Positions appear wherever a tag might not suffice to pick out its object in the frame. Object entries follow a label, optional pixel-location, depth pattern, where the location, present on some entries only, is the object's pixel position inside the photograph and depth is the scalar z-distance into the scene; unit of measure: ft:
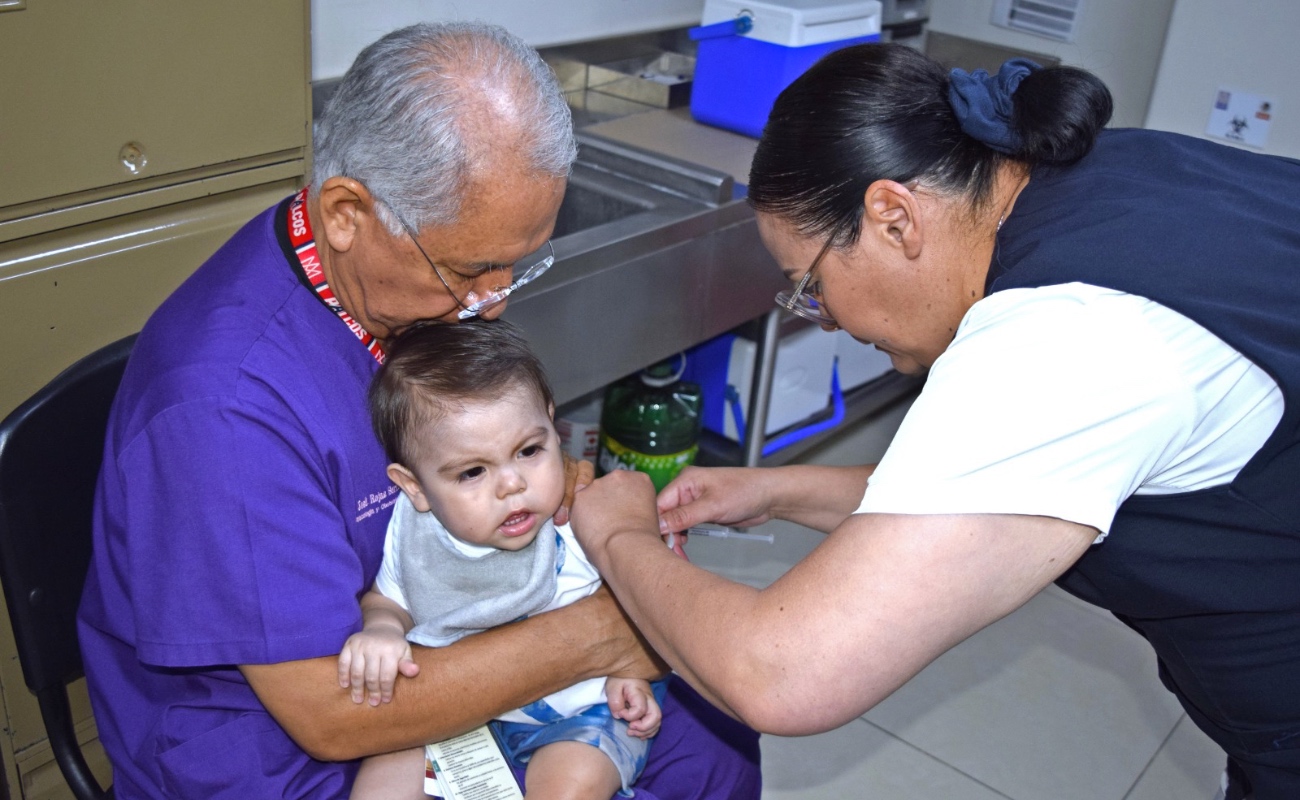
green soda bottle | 9.27
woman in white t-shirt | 3.19
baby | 4.28
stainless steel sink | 7.02
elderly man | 3.68
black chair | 4.05
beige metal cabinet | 4.97
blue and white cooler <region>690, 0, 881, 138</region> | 8.83
